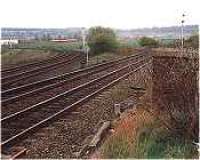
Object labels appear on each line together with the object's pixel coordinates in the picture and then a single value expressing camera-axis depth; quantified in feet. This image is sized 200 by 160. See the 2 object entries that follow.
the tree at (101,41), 167.32
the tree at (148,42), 231.67
